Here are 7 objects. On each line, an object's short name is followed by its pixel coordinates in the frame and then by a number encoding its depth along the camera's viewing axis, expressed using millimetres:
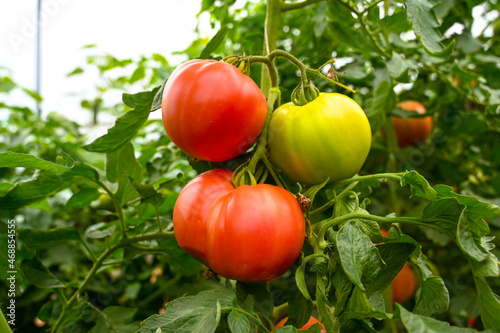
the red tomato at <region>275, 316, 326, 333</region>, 465
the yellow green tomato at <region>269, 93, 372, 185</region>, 418
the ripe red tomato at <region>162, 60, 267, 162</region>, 414
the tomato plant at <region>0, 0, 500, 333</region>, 372
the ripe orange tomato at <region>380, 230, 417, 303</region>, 858
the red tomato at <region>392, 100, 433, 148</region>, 1039
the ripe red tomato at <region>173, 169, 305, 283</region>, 387
